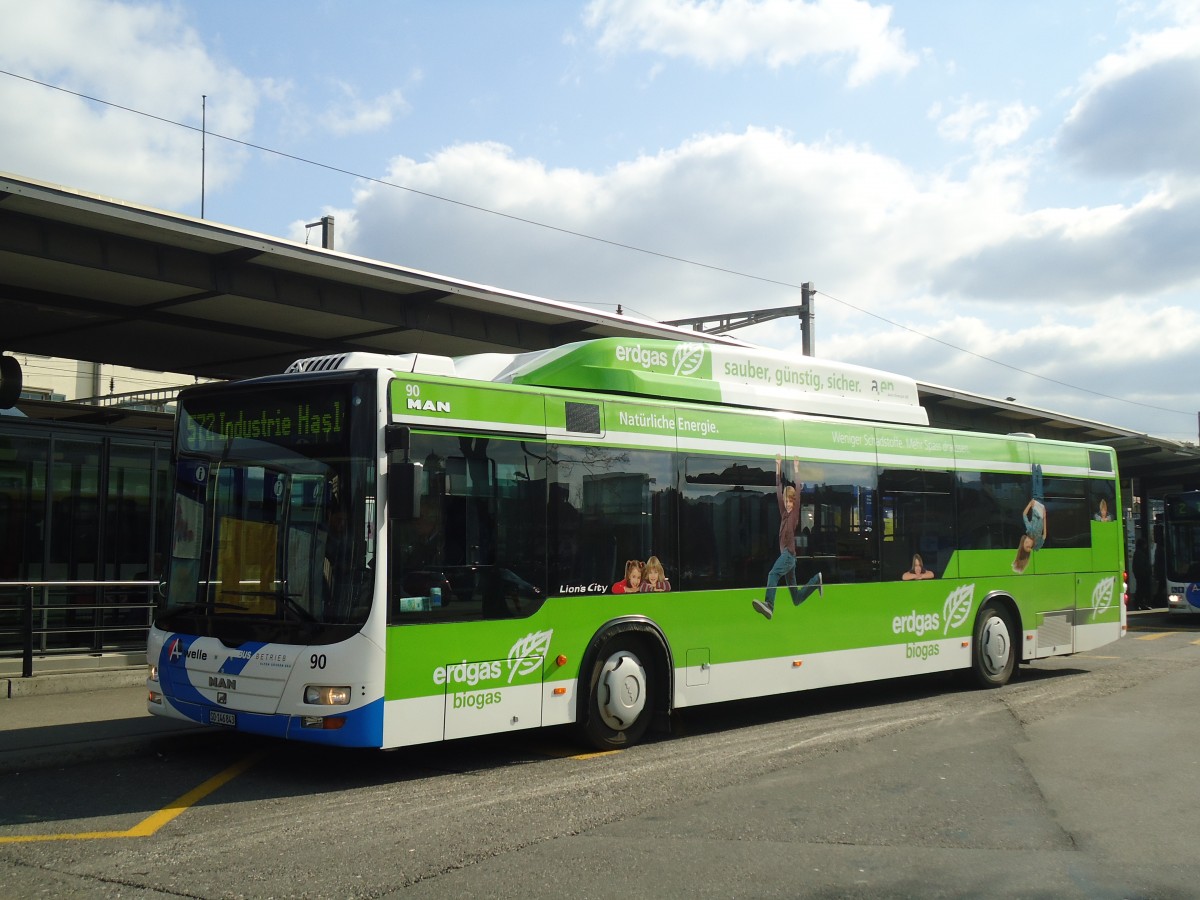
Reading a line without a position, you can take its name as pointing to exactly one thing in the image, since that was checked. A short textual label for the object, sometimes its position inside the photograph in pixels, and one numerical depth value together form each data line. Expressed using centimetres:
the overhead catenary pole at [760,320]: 2728
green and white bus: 814
